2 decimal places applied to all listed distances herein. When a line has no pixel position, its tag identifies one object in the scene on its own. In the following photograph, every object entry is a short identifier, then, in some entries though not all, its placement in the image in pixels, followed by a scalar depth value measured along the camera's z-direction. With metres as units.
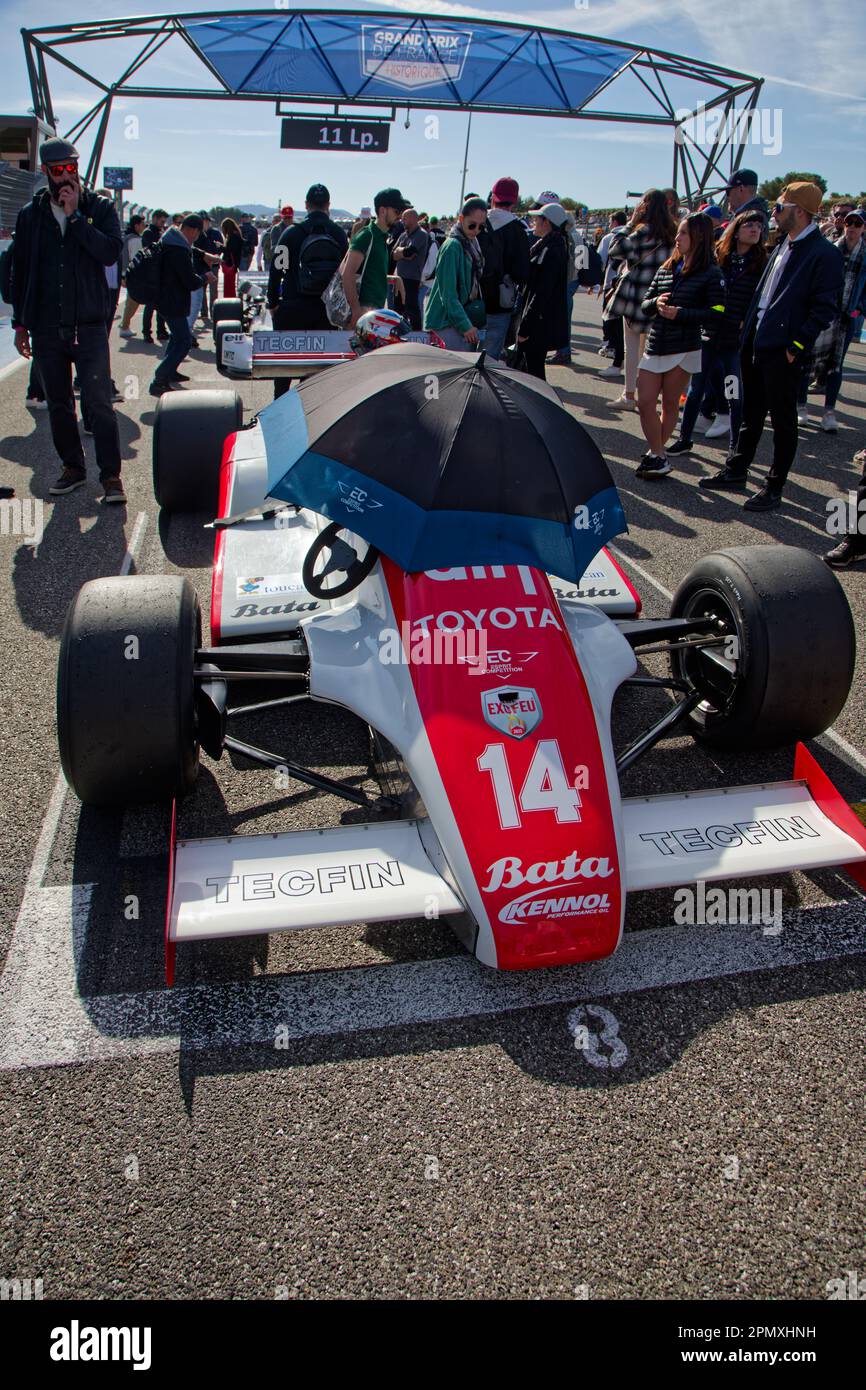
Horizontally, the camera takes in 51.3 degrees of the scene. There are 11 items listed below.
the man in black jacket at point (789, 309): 5.63
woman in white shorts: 6.35
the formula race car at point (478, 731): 2.36
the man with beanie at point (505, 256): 7.42
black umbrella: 2.72
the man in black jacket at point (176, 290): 8.86
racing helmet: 4.79
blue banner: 17.17
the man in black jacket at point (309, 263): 7.43
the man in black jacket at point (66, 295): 5.59
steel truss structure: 16.89
